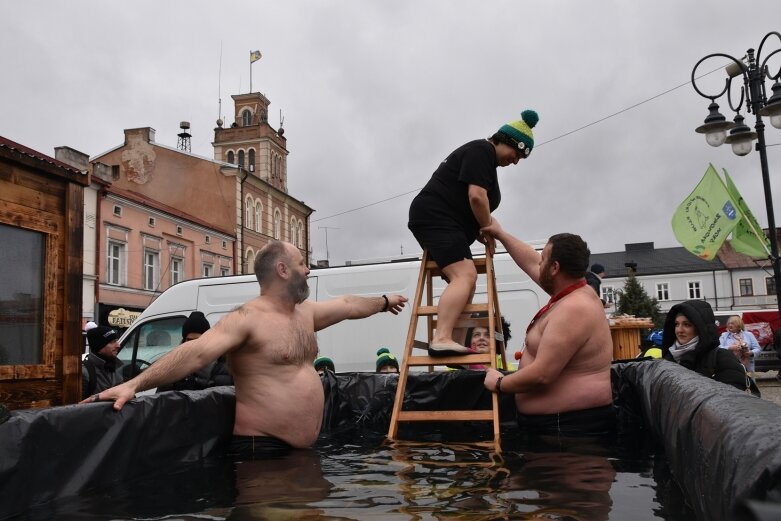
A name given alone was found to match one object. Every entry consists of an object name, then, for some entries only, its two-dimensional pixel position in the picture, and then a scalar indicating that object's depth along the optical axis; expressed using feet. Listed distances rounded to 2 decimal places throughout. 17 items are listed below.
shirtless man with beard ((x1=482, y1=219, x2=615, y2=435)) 12.69
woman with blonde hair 34.58
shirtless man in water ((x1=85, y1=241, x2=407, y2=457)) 12.66
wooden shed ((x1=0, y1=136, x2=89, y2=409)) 14.44
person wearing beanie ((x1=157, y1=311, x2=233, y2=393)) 18.76
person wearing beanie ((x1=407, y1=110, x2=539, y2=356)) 14.92
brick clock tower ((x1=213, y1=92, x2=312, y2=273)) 135.44
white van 29.53
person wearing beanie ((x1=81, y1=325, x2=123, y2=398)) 22.49
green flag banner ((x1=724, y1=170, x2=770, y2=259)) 31.91
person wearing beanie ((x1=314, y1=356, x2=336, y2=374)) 26.68
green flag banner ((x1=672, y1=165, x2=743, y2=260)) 31.30
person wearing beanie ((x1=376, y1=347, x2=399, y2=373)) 24.28
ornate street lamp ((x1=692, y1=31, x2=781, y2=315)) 32.71
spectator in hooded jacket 14.57
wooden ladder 13.84
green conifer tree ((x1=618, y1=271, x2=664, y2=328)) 171.22
